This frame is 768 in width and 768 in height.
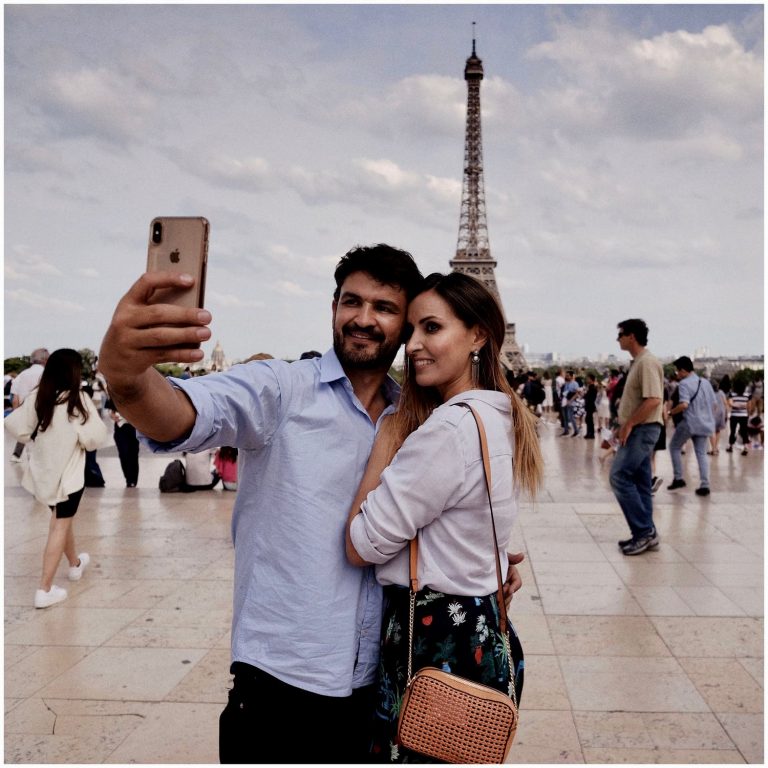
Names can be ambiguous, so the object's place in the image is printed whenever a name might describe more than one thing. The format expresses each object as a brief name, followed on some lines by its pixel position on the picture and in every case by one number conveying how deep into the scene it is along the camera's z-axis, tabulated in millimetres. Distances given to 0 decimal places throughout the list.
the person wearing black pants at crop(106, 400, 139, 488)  9852
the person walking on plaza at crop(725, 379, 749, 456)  13680
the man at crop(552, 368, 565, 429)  19456
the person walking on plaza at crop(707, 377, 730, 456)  13547
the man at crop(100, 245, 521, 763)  1811
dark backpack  9602
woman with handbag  1779
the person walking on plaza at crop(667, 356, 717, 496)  9742
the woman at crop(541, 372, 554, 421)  26022
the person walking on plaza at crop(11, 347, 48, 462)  9812
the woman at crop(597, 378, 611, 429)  14641
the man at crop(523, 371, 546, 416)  18891
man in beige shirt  6234
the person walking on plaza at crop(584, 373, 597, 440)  17469
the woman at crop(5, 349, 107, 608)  5324
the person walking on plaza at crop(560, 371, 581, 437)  18266
